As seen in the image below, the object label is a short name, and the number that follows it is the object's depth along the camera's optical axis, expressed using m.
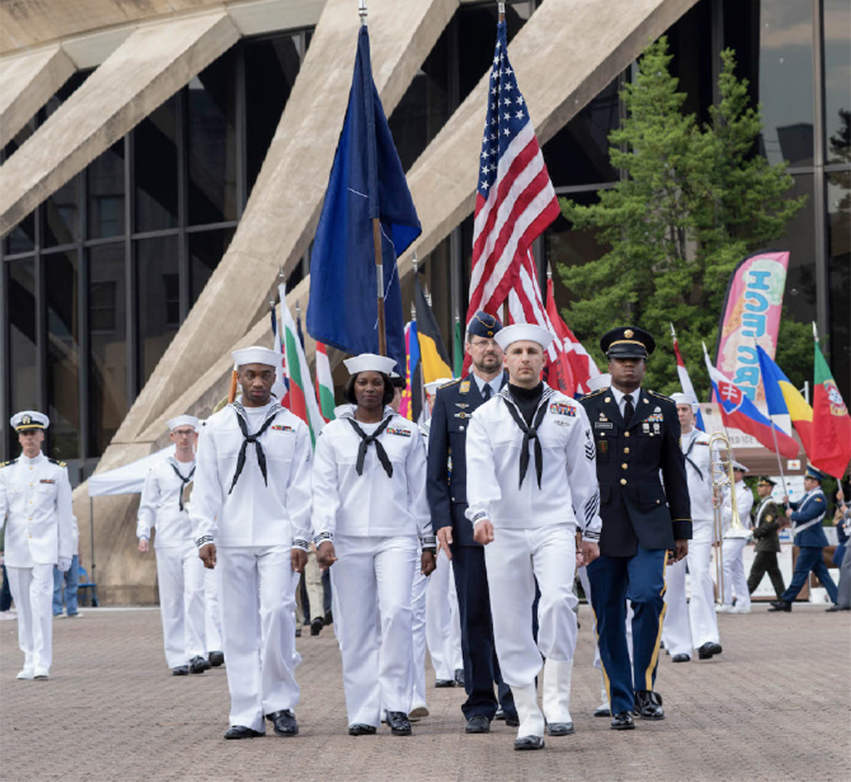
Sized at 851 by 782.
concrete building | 28.33
